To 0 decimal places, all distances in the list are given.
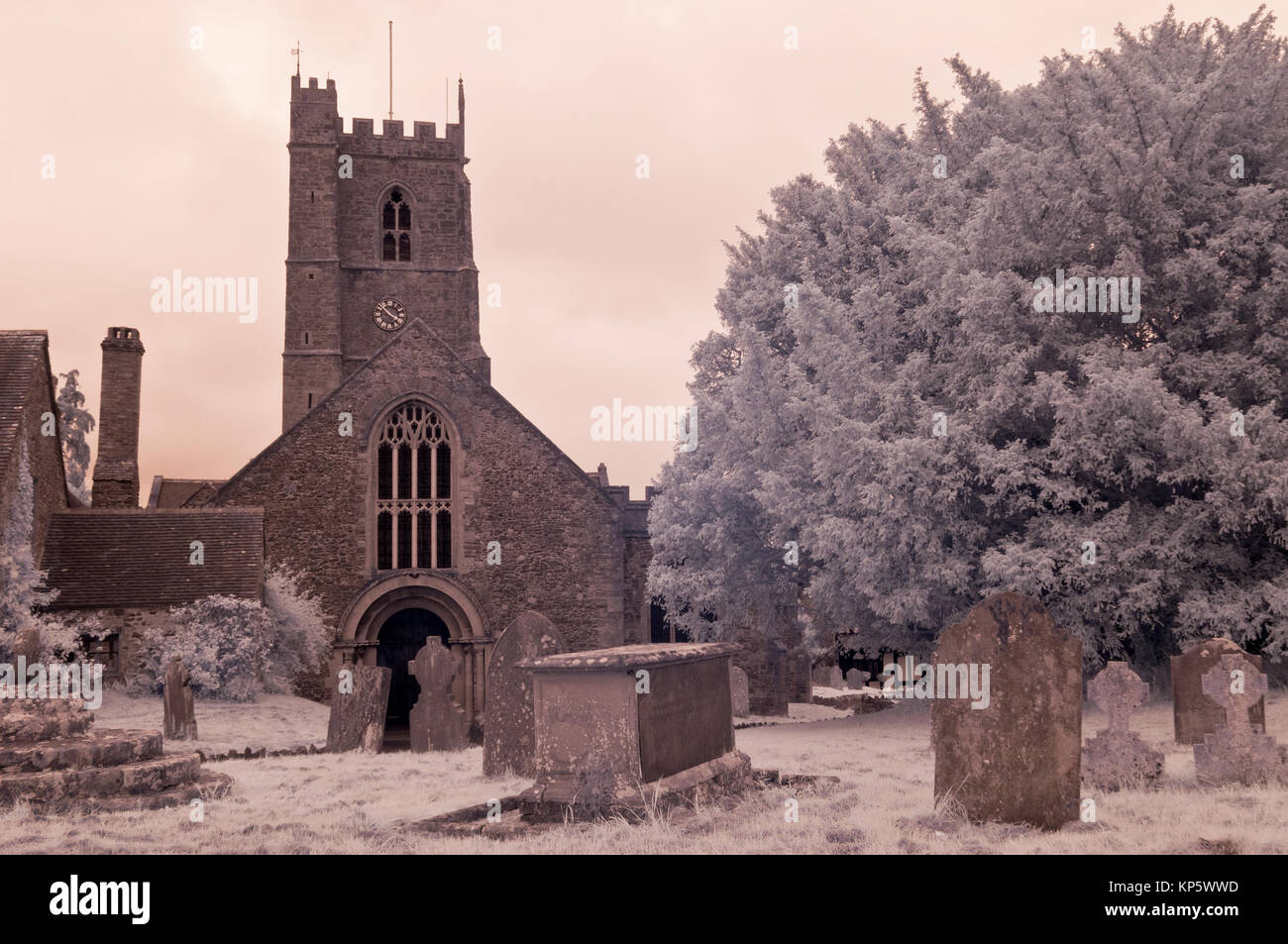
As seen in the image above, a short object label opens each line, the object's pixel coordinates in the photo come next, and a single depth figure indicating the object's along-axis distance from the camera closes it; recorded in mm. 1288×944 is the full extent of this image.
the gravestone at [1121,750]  9648
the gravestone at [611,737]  8570
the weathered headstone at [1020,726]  7785
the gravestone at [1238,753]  9758
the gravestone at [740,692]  23922
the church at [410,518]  26859
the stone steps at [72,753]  9945
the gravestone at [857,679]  39562
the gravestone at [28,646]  12664
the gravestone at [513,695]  11734
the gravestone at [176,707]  17922
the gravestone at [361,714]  15641
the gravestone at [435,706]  15492
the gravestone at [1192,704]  11773
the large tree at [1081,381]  15117
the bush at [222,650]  22234
